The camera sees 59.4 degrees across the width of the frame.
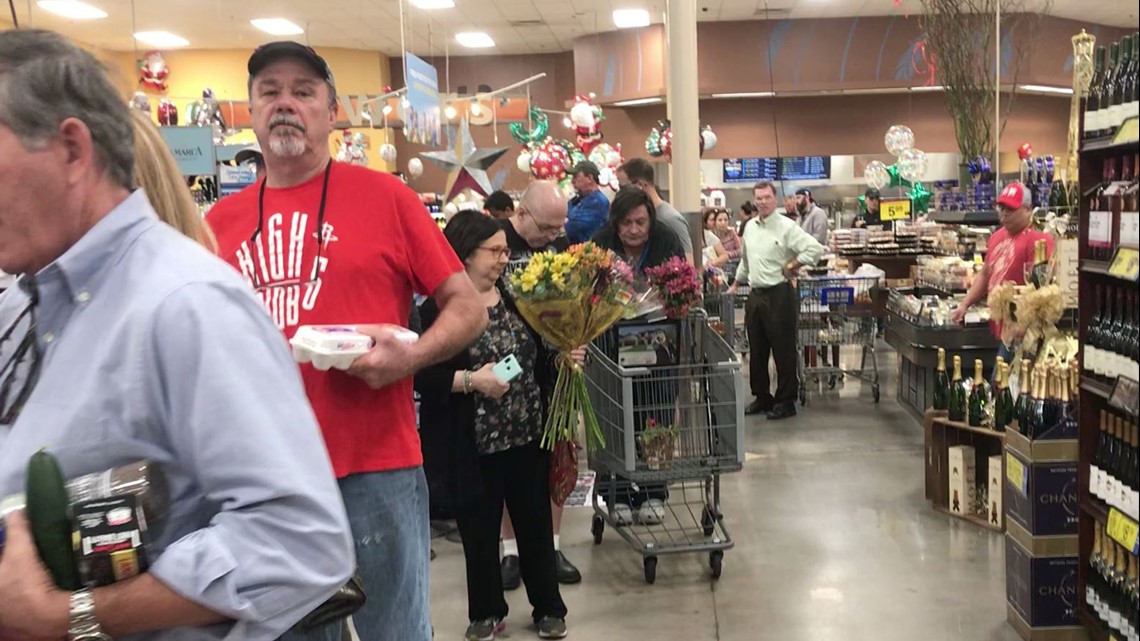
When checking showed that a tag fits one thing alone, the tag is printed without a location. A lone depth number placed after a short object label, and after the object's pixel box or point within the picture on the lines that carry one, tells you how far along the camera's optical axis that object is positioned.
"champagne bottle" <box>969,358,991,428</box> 4.93
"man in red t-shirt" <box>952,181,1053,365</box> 5.64
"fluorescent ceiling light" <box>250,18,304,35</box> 14.03
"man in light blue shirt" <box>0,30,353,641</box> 1.04
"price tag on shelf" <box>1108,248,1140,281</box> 2.41
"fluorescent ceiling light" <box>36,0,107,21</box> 12.41
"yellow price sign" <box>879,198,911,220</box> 12.10
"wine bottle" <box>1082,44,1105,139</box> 2.79
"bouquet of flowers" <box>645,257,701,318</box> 4.43
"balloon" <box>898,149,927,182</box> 12.09
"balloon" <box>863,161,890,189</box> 13.45
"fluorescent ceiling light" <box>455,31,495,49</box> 15.74
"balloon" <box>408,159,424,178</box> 13.03
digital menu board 16.38
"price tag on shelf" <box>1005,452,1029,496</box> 3.52
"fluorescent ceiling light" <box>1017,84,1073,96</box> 14.60
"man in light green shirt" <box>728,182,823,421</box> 7.49
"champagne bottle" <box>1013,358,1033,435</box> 3.78
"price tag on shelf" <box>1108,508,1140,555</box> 2.54
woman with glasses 3.51
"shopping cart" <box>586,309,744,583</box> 4.21
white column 6.23
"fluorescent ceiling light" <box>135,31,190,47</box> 14.85
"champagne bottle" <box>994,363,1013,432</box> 4.70
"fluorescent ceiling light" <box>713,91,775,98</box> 15.03
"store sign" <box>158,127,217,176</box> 6.36
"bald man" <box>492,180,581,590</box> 4.26
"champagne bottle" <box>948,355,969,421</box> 5.02
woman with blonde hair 1.49
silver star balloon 8.62
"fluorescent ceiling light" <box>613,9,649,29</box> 13.91
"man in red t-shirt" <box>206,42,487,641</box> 2.13
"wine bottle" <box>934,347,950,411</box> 5.34
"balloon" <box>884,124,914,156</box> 12.42
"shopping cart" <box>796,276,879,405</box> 8.00
